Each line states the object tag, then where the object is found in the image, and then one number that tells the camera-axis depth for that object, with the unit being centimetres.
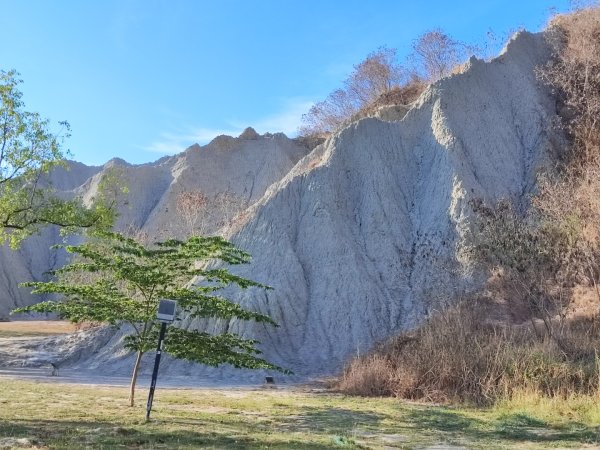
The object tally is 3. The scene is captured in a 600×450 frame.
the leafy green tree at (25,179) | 1388
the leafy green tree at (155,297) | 1041
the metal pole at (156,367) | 924
